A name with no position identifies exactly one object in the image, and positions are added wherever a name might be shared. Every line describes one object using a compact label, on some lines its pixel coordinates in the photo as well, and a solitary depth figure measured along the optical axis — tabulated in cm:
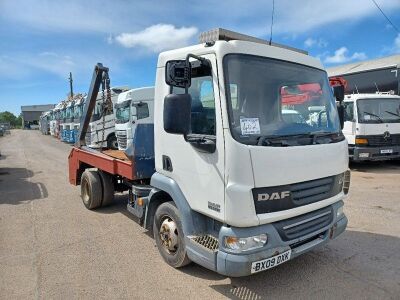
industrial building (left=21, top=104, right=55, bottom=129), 10338
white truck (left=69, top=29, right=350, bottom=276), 314
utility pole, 5154
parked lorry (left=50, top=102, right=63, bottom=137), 3468
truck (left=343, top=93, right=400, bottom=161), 1058
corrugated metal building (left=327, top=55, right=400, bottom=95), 1195
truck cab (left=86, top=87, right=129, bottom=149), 1752
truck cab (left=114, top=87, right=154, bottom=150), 1438
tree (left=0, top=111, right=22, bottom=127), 12109
